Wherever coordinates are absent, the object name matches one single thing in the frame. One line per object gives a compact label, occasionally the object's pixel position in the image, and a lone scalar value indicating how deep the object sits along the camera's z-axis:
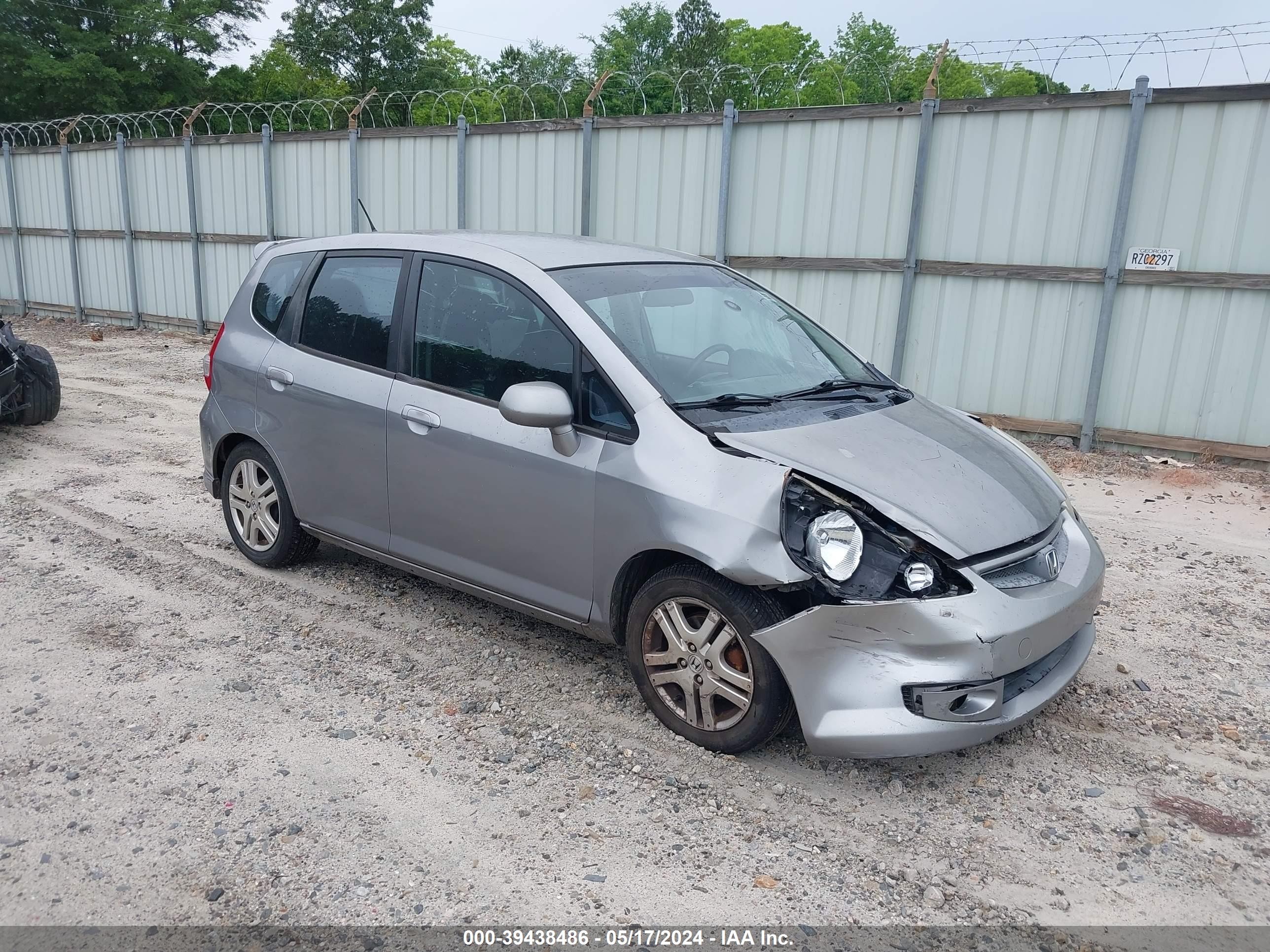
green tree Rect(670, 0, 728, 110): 61.91
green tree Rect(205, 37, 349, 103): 43.53
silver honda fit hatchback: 3.10
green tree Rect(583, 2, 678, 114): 62.56
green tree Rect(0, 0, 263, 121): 31.11
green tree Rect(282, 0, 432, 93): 49.09
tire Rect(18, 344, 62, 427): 8.51
